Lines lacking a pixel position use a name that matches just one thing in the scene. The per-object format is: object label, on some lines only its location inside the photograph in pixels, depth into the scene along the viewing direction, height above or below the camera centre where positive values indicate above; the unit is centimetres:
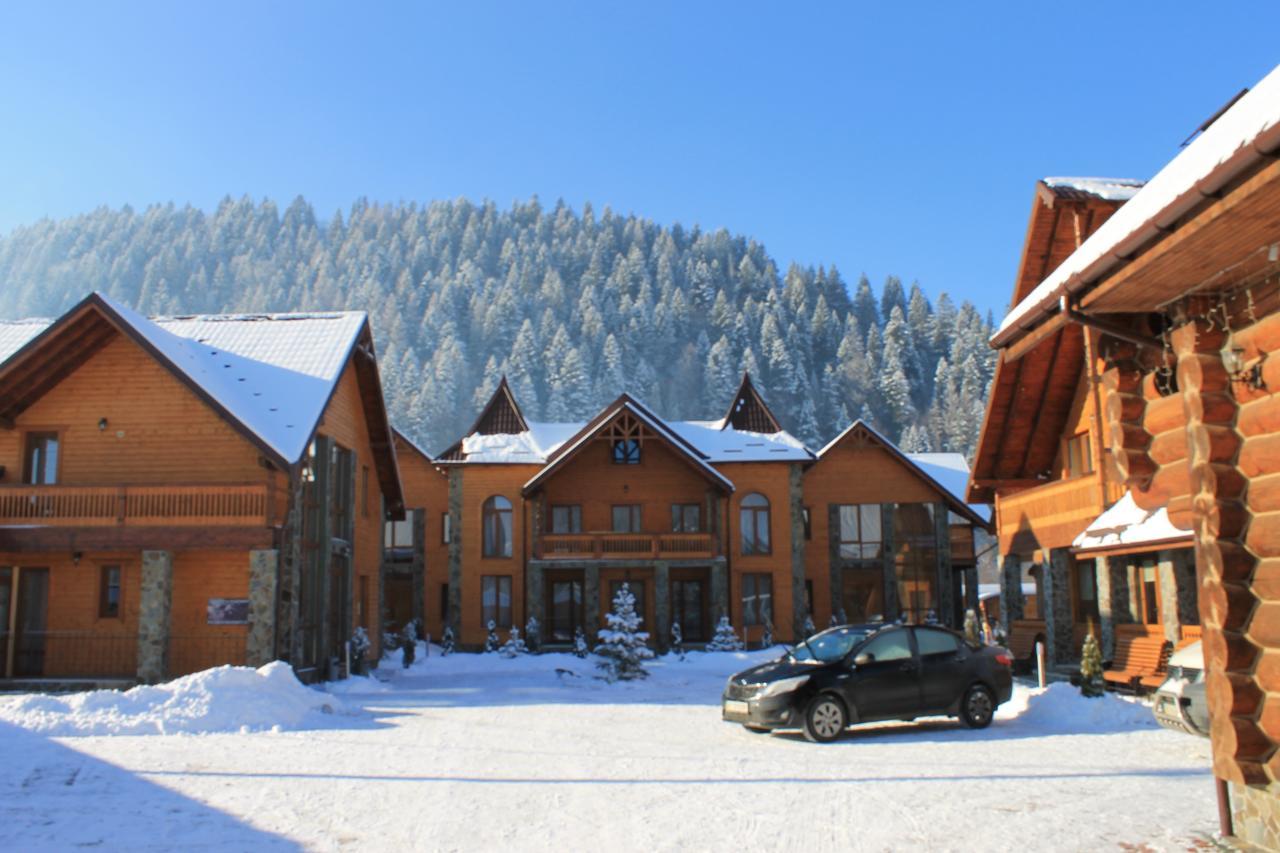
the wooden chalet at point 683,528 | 3722 +205
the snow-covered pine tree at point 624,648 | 2558 -148
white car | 1178 -134
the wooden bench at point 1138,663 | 1947 -155
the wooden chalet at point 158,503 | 2200 +179
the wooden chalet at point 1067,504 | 1945 +158
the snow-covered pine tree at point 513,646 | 3419 -188
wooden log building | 646 +137
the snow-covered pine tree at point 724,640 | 3584 -183
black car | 1434 -136
